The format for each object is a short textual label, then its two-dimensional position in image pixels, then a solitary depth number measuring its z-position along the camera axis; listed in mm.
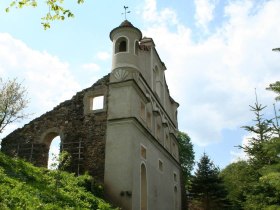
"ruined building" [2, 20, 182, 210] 17000
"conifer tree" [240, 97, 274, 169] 22422
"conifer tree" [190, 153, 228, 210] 30969
